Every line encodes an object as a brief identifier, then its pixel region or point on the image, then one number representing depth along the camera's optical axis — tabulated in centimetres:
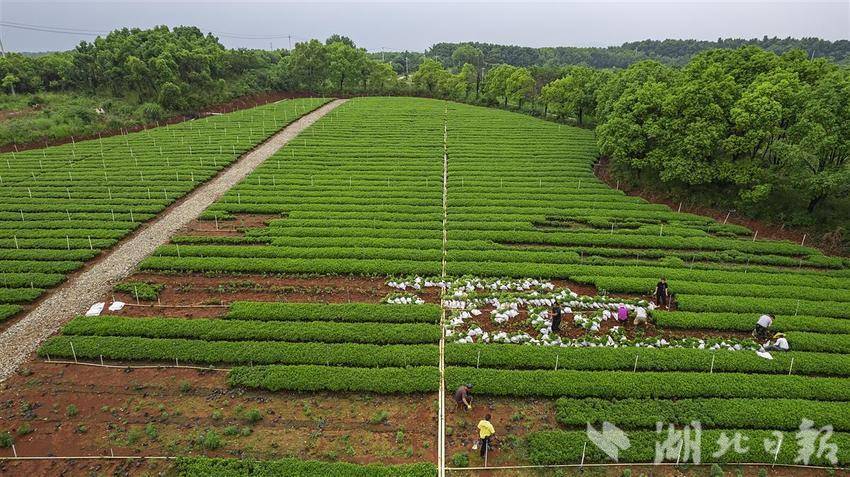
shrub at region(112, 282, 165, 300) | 2353
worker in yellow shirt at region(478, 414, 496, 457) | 1432
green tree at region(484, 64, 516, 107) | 8781
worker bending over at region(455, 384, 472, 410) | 1636
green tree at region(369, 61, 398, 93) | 10869
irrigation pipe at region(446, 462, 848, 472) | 1444
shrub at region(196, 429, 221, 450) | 1494
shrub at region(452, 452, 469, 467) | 1435
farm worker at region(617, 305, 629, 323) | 2153
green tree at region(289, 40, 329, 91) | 10250
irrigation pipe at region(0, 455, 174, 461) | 1452
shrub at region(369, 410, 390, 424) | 1608
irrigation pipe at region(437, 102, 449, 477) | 1439
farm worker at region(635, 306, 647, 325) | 2128
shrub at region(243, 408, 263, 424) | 1602
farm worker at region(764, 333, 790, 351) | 1966
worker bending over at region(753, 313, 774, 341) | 2058
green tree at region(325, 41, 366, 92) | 10369
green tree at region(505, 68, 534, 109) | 8231
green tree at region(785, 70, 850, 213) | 2878
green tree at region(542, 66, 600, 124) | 6619
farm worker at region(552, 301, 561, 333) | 2092
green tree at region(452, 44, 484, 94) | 13925
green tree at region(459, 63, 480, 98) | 10226
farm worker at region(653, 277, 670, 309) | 2291
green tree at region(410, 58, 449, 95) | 10369
